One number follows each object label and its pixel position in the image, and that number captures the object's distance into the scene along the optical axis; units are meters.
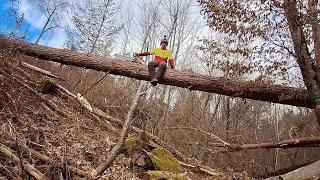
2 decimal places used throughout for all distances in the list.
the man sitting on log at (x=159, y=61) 7.24
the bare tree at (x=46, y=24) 22.62
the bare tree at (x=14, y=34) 10.25
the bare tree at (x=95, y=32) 18.53
